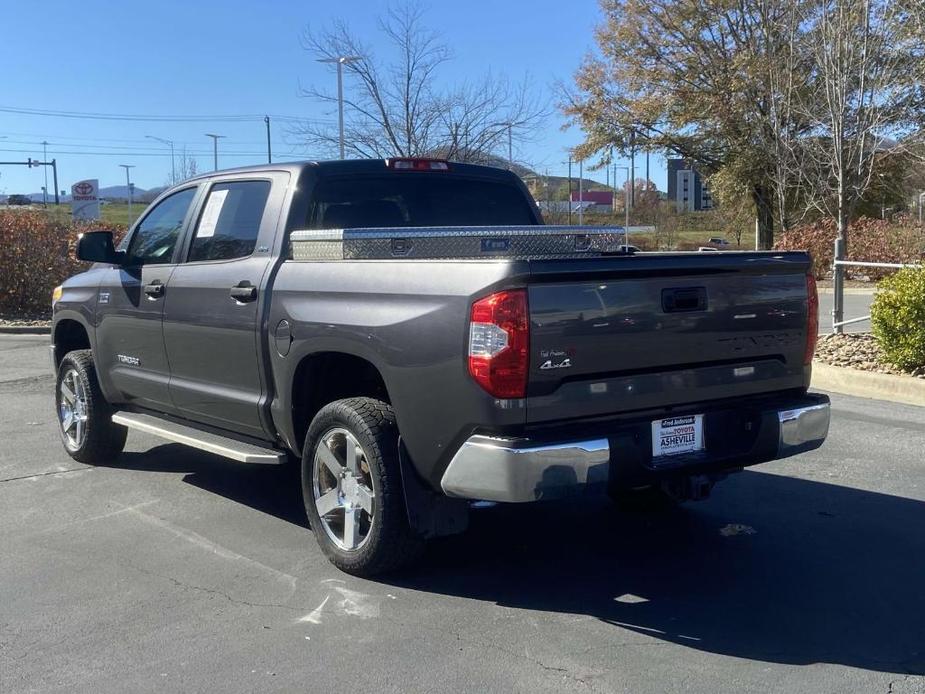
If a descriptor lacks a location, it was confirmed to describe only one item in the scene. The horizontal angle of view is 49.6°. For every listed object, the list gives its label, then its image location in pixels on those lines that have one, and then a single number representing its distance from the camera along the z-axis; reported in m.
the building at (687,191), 79.23
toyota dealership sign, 30.86
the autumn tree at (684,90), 26.02
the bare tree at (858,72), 12.66
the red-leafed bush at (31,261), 17.48
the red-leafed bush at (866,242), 23.02
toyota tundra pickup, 3.99
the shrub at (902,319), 9.41
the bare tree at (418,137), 23.14
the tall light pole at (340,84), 23.23
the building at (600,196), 106.06
